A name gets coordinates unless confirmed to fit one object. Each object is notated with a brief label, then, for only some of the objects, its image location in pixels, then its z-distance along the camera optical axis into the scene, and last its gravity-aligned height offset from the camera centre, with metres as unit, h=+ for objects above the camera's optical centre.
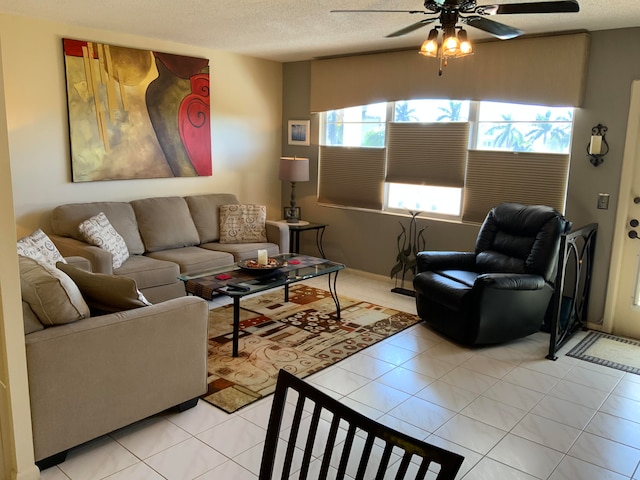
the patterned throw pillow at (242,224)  5.41 -0.77
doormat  3.75 -1.45
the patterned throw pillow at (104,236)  4.25 -0.74
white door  4.11 -0.74
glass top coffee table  3.64 -0.95
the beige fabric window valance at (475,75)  4.28 +0.74
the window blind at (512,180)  4.51 -0.22
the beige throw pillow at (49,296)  2.36 -0.68
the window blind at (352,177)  5.72 -0.27
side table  5.81 -0.95
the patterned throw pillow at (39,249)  2.96 -0.61
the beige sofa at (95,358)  2.31 -1.00
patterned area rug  3.29 -1.43
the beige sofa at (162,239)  4.29 -0.83
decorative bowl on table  4.02 -0.90
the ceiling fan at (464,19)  2.65 +0.73
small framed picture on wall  6.26 +0.23
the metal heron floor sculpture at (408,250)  5.38 -1.00
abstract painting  4.56 +0.32
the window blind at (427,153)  5.06 +0.01
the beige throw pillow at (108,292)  2.63 -0.73
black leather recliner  3.84 -0.96
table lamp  5.85 -0.20
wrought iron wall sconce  4.20 +0.11
